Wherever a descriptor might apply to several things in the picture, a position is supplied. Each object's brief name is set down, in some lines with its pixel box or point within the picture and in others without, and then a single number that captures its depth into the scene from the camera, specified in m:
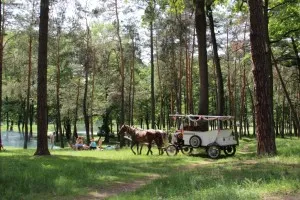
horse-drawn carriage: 18.73
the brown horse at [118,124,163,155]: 21.69
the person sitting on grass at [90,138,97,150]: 32.91
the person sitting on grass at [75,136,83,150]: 32.09
